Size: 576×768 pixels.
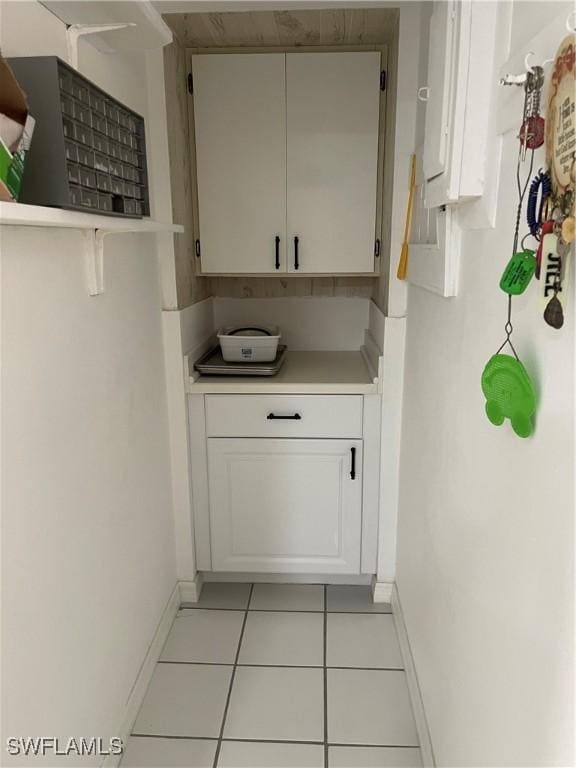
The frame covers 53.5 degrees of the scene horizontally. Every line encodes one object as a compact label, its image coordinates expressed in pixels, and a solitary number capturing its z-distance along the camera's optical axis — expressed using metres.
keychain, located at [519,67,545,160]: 0.78
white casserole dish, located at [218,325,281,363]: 2.20
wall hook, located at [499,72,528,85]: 0.81
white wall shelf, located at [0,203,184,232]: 0.81
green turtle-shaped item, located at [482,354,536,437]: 0.82
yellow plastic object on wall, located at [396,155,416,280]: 1.82
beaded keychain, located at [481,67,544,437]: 0.79
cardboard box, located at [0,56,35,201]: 0.86
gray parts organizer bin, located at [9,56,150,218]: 1.00
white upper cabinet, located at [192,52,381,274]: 2.12
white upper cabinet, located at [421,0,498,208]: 1.06
